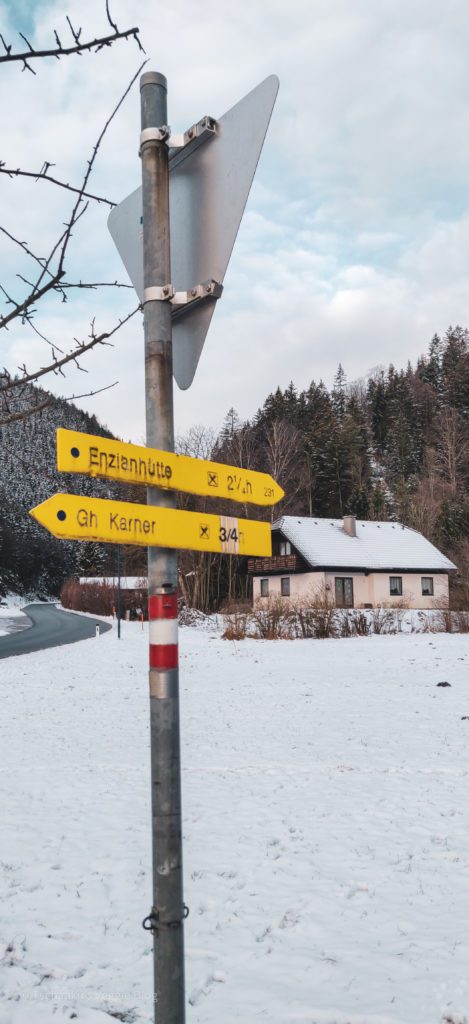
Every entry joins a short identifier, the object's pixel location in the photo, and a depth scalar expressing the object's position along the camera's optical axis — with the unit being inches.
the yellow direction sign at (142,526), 72.6
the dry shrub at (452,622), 1017.5
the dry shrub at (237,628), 1007.0
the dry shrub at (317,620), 983.0
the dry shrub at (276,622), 986.7
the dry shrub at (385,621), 1053.2
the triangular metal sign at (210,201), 87.1
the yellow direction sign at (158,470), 75.0
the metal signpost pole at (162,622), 78.5
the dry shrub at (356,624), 1013.2
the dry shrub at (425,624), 1079.6
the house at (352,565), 1659.7
